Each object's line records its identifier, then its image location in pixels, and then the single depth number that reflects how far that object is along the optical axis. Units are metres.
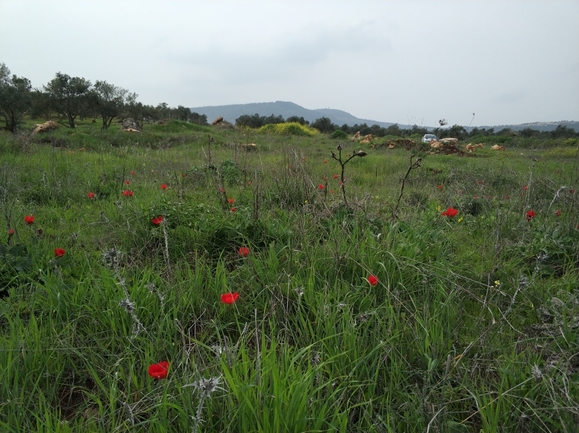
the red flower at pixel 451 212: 2.68
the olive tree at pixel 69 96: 23.12
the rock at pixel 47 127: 13.61
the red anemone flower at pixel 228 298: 1.60
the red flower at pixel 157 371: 1.22
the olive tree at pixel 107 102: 23.17
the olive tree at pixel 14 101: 17.71
